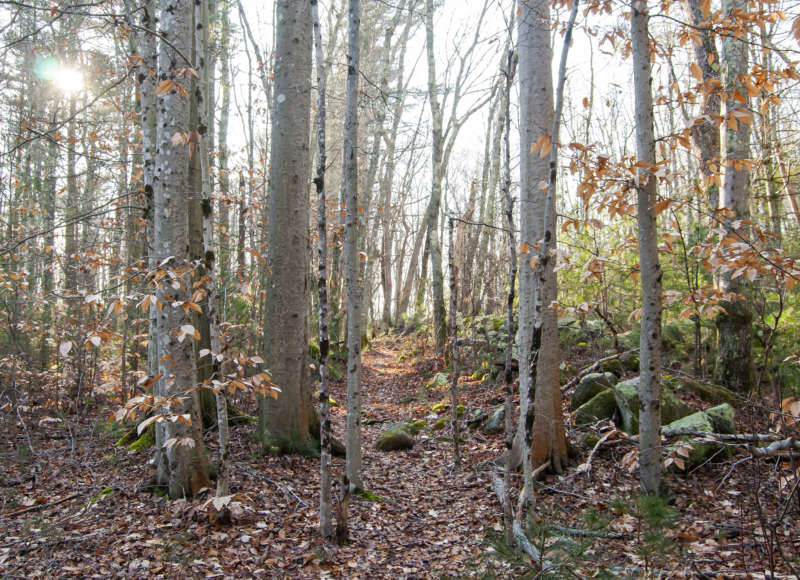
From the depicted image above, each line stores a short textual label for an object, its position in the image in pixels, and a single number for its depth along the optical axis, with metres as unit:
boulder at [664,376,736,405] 6.31
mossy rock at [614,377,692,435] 5.76
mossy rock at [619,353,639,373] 7.70
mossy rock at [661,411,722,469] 4.80
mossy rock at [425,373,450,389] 10.34
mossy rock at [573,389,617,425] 6.23
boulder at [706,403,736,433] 5.00
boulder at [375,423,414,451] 7.04
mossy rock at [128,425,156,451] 6.14
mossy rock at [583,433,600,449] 5.75
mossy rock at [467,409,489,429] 7.52
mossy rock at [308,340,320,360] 11.56
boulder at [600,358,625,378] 7.67
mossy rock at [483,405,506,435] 7.09
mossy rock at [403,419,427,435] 7.91
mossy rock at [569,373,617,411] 6.67
